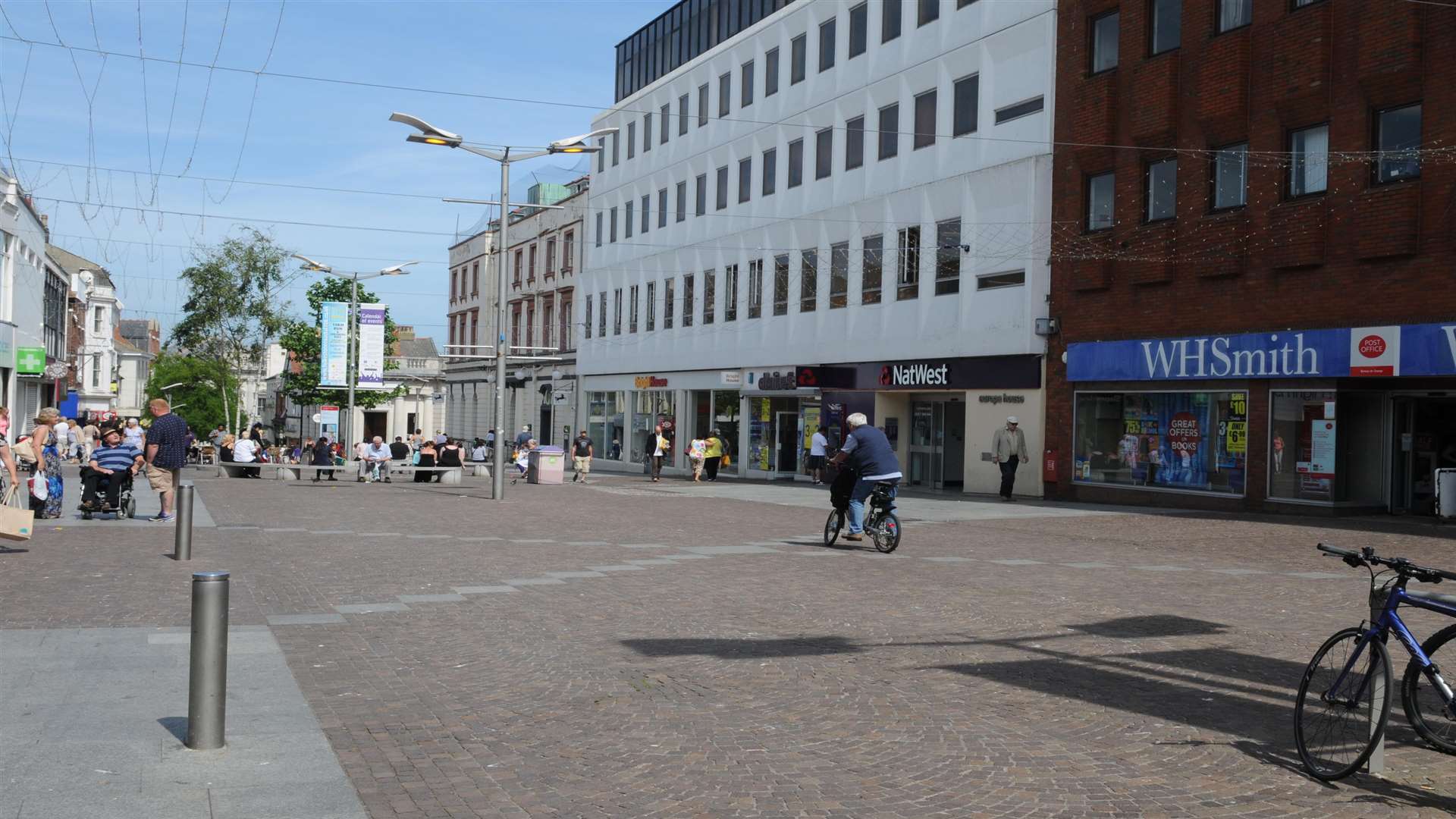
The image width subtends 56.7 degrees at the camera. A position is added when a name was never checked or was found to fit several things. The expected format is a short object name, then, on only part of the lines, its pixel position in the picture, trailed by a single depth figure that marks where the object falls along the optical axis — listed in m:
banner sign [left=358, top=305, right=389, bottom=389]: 41.81
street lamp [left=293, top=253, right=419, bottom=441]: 46.78
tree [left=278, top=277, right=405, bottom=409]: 60.09
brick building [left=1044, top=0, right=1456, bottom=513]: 21.55
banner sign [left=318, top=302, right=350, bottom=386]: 43.97
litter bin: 36.62
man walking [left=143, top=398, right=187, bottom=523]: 18.17
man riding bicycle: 16.48
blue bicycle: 5.61
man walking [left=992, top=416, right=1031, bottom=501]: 29.58
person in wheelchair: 18.64
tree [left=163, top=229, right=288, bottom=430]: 53.62
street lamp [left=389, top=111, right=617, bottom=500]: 27.62
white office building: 31.09
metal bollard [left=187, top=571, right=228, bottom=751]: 6.00
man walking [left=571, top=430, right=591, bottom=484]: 37.97
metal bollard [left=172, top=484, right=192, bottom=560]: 13.96
